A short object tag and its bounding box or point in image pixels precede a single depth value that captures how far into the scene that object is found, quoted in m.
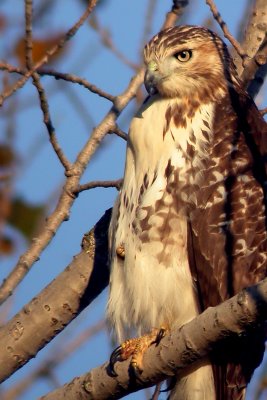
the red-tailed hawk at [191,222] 8.28
